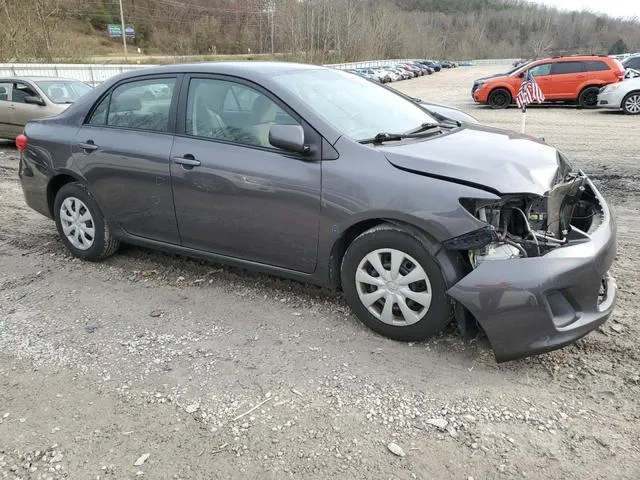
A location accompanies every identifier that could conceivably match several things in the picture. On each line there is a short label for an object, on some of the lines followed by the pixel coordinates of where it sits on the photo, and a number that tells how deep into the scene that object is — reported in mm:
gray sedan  2900
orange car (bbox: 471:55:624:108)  17812
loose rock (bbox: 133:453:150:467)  2420
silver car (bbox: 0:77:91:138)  10742
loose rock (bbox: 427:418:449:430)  2604
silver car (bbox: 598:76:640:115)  15773
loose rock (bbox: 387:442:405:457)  2438
